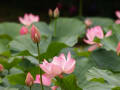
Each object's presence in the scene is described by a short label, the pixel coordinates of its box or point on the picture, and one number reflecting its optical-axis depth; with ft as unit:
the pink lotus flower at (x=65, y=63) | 10.19
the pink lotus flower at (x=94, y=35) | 12.96
